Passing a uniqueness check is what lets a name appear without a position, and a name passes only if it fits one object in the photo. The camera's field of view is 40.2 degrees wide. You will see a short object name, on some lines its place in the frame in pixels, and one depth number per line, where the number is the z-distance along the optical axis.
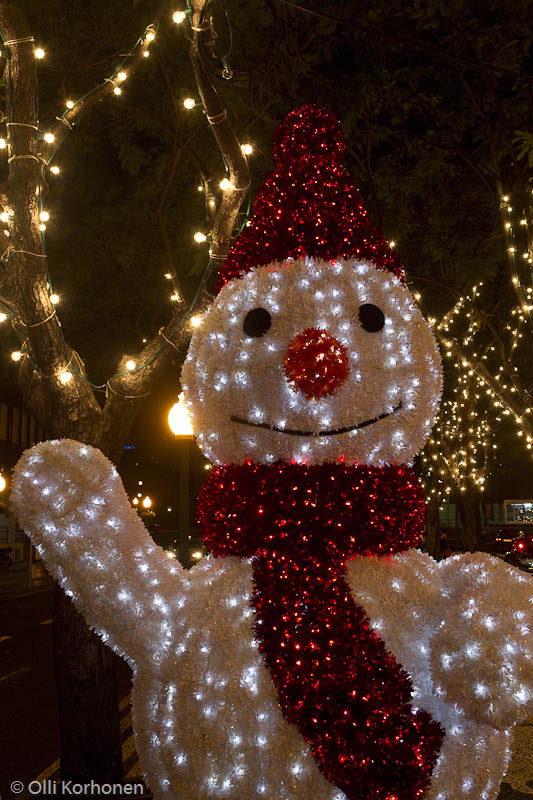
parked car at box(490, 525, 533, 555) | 25.70
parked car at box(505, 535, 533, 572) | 19.36
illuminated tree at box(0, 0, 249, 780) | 4.70
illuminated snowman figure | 2.21
